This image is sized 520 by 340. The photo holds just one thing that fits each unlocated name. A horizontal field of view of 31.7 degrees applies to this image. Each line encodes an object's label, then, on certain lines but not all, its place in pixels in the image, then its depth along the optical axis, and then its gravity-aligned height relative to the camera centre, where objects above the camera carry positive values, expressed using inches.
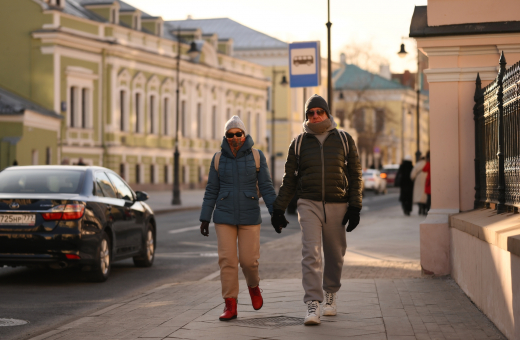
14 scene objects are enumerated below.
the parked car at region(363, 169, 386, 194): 2213.0 -0.7
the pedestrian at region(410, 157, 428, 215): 1024.9 -1.8
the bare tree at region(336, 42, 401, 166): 3395.7 +339.6
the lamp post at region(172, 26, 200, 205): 1515.7 -2.3
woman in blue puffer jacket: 329.4 -7.8
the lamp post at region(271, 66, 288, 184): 2683.6 +107.7
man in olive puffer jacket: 315.3 -3.1
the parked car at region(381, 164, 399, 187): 2711.6 +22.5
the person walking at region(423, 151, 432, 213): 949.3 -1.7
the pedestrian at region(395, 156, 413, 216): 1128.2 -4.3
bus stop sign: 687.1 +89.2
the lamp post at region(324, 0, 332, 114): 819.1 +114.3
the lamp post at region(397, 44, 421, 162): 1710.1 +240.3
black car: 461.7 -19.1
